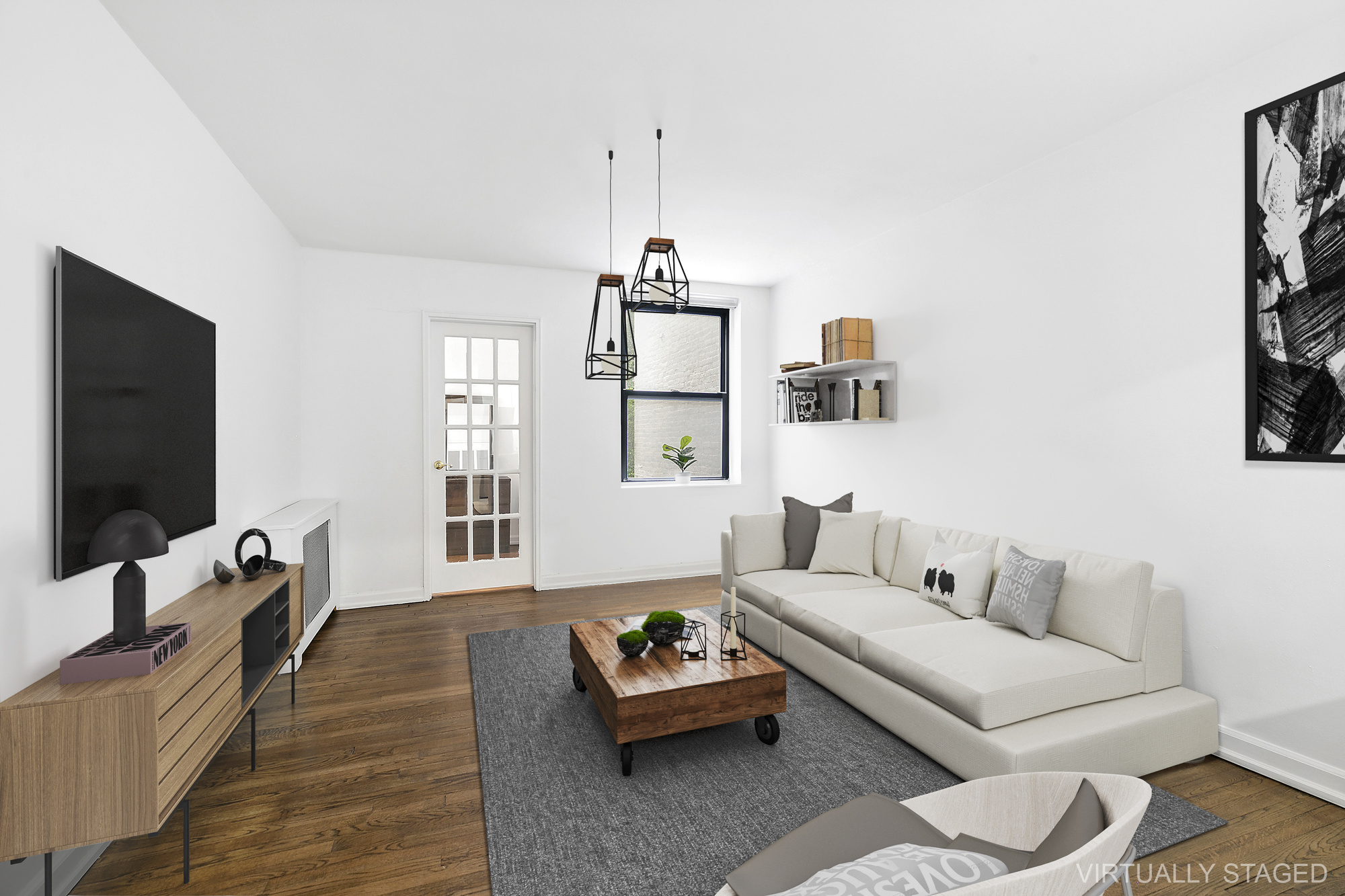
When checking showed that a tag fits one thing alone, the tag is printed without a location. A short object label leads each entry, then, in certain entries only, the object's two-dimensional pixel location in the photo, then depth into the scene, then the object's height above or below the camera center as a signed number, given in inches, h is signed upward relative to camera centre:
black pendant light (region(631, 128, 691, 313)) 102.0 +25.4
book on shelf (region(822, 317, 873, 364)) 174.7 +28.9
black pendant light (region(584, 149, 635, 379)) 113.3 +18.7
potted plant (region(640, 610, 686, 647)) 109.7 -30.8
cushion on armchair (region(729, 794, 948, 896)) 49.1 -32.5
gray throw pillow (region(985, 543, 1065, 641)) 104.3 -24.3
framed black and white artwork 86.2 +23.6
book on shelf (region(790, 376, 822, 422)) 193.6 +13.5
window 225.9 +18.2
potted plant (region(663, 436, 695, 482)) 228.7 -3.9
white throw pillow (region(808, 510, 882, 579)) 151.2 -23.2
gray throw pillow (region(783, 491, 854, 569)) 157.8 -21.1
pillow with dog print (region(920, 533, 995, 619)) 120.0 -25.5
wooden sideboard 59.0 -29.7
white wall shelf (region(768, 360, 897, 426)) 171.8 +20.2
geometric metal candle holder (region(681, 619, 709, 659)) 106.6 -33.5
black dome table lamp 68.7 -11.6
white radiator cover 130.8 -22.7
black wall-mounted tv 71.1 +4.6
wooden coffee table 91.8 -36.1
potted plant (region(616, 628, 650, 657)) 104.9 -31.9
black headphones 109.7 -20.4
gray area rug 74.1 -47.3
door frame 193.9 +5.0
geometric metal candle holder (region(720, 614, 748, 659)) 106.3 -33.3
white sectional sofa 87.2 -34.6
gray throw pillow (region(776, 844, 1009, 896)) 37.3 -25.2
